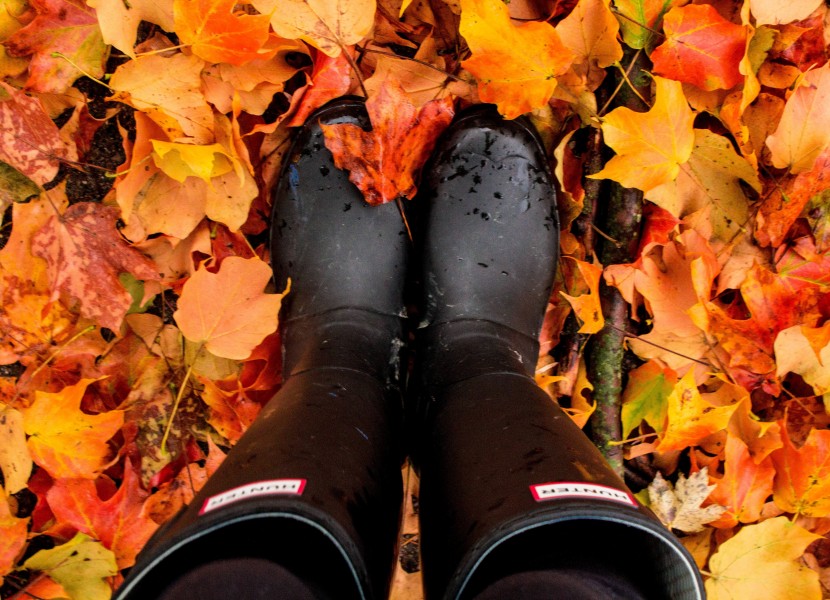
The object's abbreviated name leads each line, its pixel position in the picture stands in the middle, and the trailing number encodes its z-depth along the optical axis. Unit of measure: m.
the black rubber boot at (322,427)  0.56
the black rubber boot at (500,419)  0.58
